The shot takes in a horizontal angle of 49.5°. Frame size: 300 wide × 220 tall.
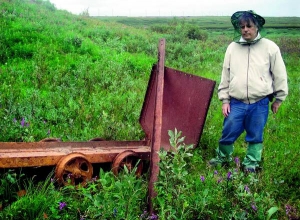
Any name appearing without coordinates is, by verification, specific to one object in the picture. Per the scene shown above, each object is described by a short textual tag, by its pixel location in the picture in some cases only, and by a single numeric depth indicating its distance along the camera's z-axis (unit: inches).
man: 152.1
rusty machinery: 115.0
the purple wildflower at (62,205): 103.8
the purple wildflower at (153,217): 101.2
